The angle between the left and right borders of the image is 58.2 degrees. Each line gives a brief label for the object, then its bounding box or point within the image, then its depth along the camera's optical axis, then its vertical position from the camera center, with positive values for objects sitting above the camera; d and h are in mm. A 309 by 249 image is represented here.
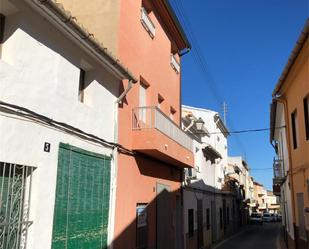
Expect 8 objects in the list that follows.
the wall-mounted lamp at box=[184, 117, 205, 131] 12036 +2818
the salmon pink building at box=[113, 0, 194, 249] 7124 +1408
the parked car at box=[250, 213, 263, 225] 38541 -3932
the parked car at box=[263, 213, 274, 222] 45089 -4428
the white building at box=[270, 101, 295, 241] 11431 +1621
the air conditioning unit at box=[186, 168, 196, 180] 12693 +759
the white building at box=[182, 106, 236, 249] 12893 -81
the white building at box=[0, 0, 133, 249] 4098 +1001
